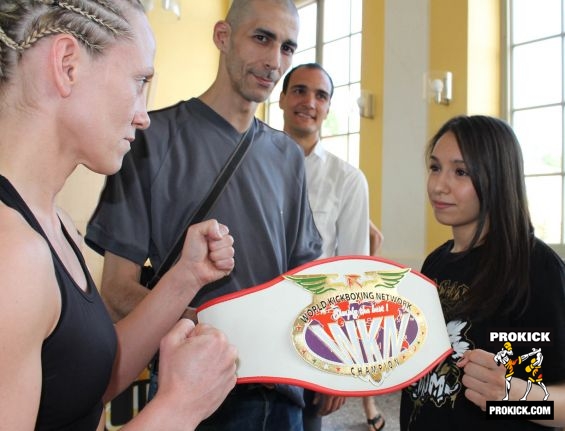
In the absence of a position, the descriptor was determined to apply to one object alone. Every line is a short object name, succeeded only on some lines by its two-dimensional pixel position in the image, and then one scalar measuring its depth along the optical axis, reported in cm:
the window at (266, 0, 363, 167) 548
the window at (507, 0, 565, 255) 406
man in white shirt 238
